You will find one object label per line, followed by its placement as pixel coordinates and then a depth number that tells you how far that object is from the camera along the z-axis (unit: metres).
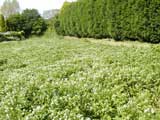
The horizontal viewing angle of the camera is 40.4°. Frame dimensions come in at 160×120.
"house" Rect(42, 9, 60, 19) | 70.38
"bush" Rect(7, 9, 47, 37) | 39.59
